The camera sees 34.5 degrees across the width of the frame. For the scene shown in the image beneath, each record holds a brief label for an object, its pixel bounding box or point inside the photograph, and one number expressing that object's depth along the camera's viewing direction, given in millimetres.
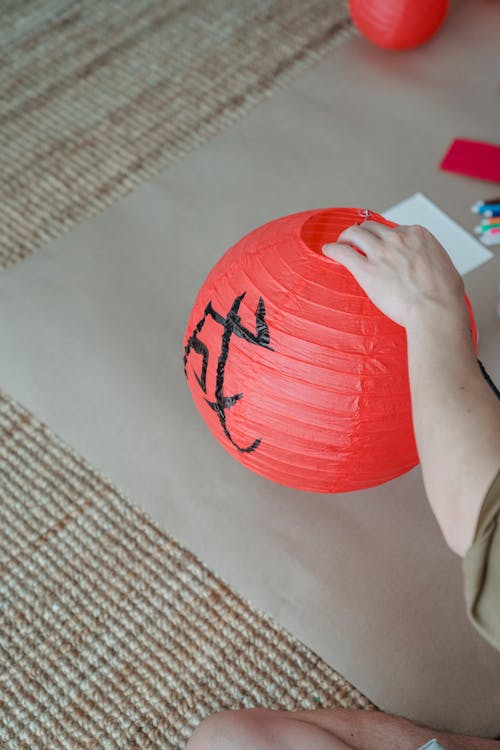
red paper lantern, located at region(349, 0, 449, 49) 1583
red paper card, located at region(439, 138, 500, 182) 1501
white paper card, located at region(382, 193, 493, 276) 1380
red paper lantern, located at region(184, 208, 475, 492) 854
